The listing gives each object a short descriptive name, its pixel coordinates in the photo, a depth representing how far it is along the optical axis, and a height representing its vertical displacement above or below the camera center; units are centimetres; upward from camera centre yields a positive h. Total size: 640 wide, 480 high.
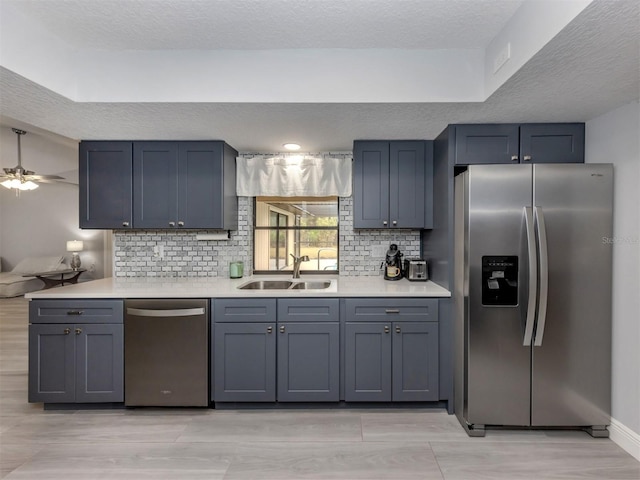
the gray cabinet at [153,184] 305 +47
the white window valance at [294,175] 338 +61
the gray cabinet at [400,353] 262 -87
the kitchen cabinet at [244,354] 263 -88
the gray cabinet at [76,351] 260 -86
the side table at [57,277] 707 -85
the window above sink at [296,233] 358 +5
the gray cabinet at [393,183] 304 +49
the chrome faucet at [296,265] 341 -27
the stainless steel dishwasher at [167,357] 260 -90
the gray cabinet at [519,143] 260 +73
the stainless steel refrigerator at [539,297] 228 -38
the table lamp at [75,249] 720 -26
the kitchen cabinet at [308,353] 263 -87
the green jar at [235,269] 333 -30
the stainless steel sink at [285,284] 319 -44
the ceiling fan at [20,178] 493 +85
